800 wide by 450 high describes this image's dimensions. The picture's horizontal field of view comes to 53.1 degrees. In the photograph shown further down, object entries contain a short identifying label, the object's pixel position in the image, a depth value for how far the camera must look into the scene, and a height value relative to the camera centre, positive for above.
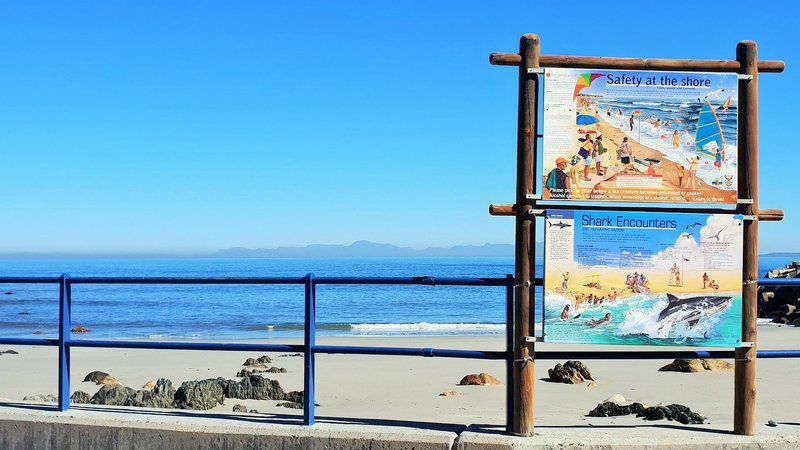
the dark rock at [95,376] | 12.07 -2.16
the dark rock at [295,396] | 9.70 -1.98
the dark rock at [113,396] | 8.68 -1.77
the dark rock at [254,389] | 9.67 -1.88
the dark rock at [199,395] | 8.74 -1.79
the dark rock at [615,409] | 8.38 -1.82
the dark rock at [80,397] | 9.33 -1.92
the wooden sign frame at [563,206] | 5.38 +0.23
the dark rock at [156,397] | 8.63 -1.79
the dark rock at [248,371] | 12.23 -2.15
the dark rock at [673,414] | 7.51 -1.73
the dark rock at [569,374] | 11.15 -1.94
